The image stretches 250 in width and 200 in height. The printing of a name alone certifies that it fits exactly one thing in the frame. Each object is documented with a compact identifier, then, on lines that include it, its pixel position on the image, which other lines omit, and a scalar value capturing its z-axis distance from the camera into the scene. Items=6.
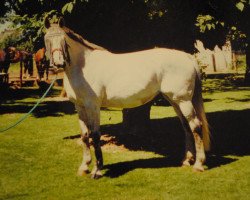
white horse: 7.77
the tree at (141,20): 8.98
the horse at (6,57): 26.03
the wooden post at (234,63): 39.16
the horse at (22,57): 28.17
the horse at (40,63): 24.44
